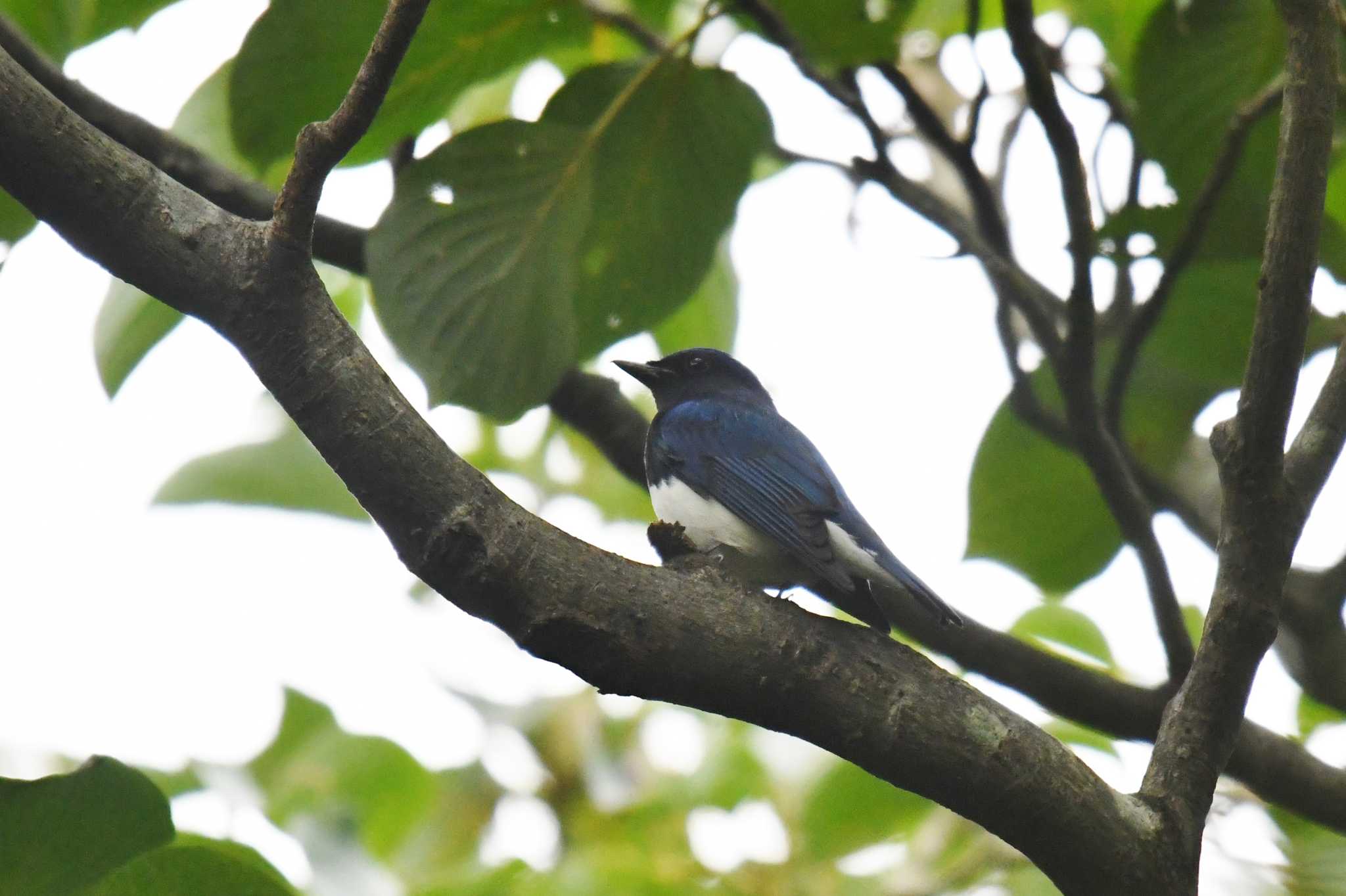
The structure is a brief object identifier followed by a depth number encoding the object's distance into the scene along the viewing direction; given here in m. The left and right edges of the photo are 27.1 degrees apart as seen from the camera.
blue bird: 8.20
